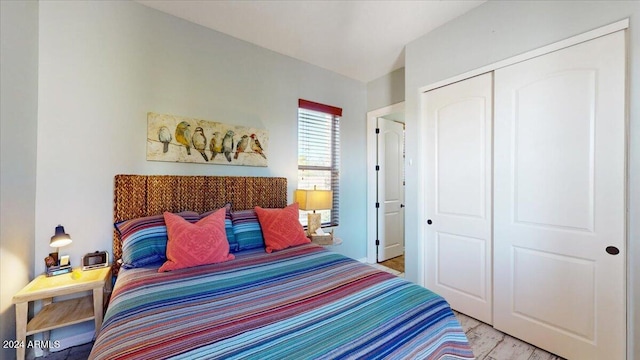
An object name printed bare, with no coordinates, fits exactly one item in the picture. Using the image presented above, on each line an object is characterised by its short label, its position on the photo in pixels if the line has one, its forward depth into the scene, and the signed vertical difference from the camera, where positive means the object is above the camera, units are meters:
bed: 0.88 -0.59
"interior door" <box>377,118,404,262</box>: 3.96 -0.13
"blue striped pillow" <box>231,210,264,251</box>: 2.11 -0.44
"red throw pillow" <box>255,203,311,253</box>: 2.14 -0.43
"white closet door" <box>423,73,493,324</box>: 2.27 -0.12
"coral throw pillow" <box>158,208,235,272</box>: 1.66 -0.45
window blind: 3.30 +0.43
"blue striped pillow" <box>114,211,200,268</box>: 1.68 -0.44
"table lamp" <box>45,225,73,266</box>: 1.69 -0.42
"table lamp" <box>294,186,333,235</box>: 2.85 -0.25
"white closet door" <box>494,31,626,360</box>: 1.61 -0.13
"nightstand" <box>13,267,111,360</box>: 1.48 -0.86
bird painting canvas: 2.24 +0.38
